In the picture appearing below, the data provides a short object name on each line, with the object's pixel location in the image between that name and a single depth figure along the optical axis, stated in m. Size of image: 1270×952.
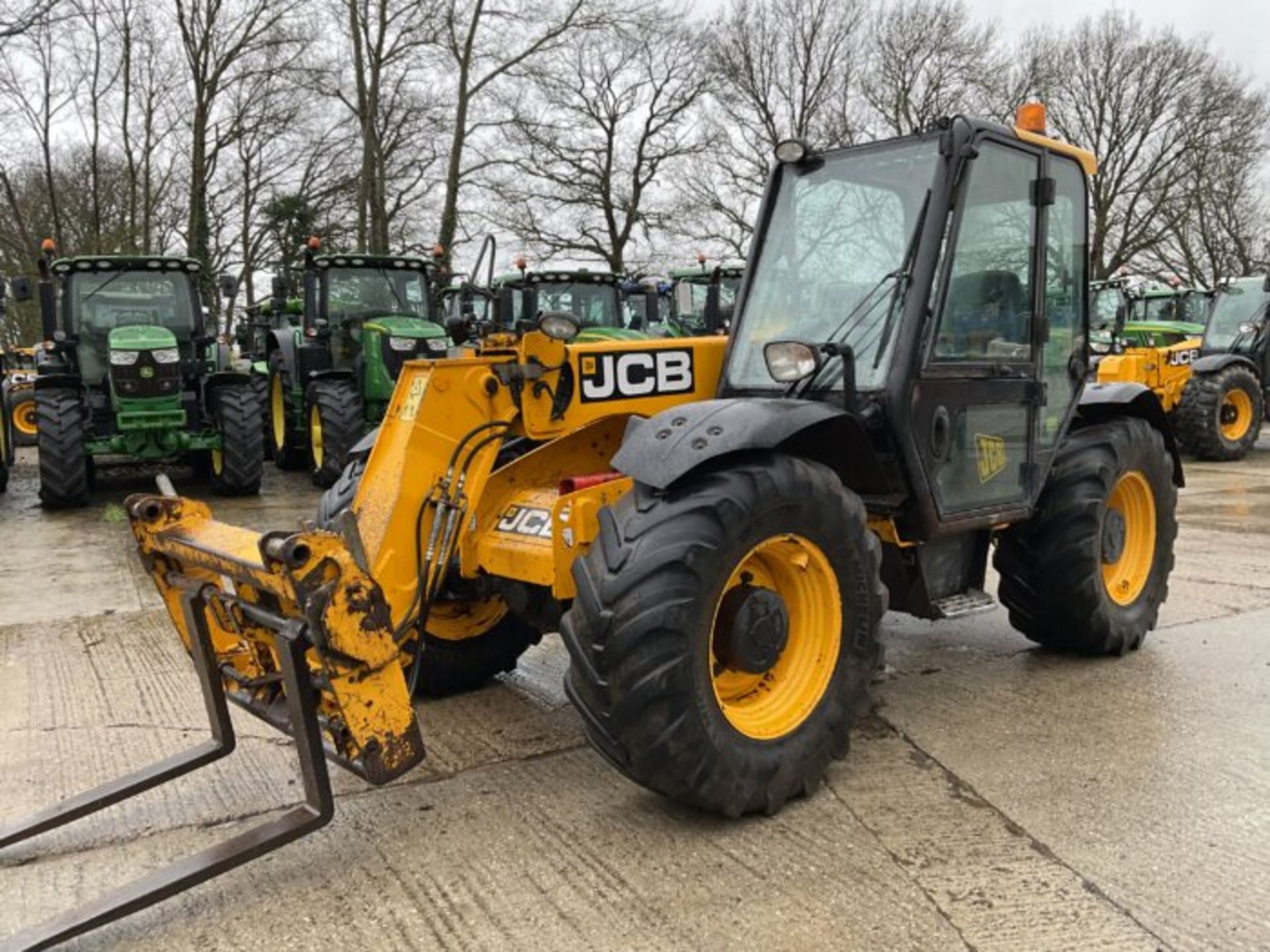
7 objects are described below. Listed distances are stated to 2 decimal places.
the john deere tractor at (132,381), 10.12
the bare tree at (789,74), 29.52
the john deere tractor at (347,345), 10.83
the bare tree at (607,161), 27.61
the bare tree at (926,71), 29.19
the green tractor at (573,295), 14.09
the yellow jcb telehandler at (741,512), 2.87
